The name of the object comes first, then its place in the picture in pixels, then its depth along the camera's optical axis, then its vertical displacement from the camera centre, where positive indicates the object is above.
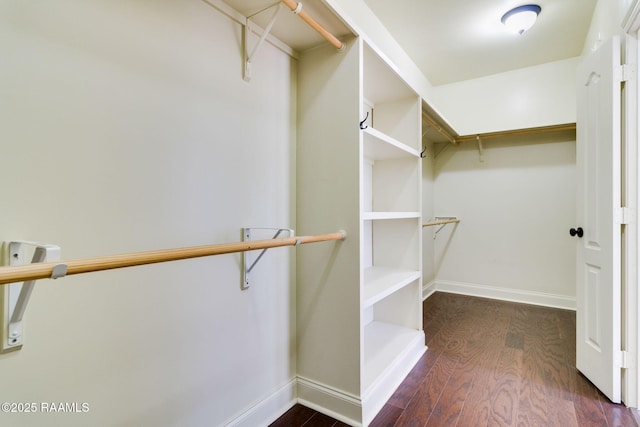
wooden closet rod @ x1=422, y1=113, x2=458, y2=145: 2.71 +0.85
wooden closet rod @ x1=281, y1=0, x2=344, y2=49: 1.16 +0.81
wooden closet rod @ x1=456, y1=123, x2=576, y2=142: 3.04 +0.86
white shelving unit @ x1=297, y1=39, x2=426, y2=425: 1.49 -0.21
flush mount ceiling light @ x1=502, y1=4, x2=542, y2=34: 2.29 +1.52
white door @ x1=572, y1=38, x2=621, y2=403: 1.65 -0.06
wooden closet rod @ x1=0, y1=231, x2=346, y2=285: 0.55 -0.11
